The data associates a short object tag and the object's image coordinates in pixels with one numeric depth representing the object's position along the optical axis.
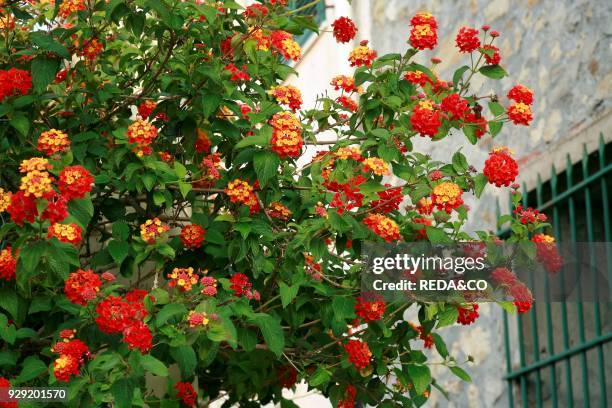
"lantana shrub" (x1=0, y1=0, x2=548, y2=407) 3.25
